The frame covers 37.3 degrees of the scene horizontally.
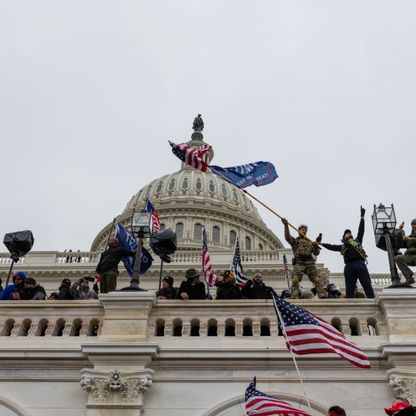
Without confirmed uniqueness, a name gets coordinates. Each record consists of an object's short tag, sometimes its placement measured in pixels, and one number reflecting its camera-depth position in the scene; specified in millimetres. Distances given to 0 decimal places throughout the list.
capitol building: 10711
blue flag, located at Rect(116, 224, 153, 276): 18164
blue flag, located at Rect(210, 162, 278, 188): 17875
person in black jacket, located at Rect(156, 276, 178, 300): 13719
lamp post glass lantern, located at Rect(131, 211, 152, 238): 14258
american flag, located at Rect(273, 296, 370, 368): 10203
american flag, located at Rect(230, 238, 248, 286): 20625
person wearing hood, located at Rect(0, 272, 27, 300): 13748
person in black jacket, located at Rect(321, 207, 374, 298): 13805
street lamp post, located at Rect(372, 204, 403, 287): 13408
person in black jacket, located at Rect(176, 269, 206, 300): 13039
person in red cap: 7129
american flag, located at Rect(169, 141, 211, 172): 18266
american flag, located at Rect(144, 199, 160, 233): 25484
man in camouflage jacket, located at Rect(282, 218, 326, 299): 14352
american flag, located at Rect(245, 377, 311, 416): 9469
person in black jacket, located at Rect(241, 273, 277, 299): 13336
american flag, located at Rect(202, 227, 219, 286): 21922
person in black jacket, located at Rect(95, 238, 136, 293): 13750
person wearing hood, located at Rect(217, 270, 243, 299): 13055
